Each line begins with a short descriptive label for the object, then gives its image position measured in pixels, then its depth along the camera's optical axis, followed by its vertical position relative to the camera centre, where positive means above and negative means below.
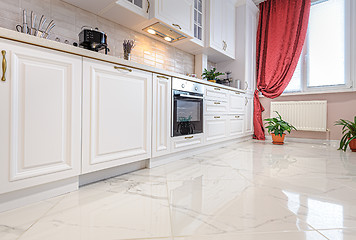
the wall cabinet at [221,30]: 2.83 +1.48
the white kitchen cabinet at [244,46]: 3.46 +1.39
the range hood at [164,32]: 2.14 +1.08
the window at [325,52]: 3.05 +1.17
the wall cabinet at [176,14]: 2.00 +1.24
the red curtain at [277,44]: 3.29 +1.41
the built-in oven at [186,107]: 1.91 +0.13
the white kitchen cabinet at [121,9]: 1.69 +1.05
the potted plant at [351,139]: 2.50 -0.27
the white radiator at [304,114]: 3.07 +0.09
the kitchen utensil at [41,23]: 1.44 +0.76
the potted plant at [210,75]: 2.89 +0.68
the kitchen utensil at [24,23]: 1.32 +0.68
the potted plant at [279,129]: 3.10 -0.17
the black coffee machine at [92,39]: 1.40 +0.61
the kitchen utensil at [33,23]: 1.36 +0.73
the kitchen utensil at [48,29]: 1.42 +0.71
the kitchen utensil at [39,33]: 1.33 +0.62
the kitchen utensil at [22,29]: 1.33 +0.67
